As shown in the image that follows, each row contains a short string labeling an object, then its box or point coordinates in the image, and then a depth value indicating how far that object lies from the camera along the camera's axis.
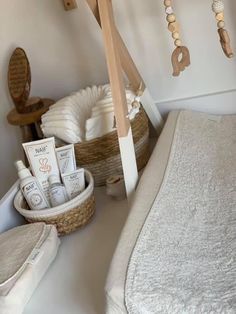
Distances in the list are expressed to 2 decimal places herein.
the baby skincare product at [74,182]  0.92
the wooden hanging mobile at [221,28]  0.79
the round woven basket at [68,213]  0.85
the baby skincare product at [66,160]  0.93
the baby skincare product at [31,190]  0.90
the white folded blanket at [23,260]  0.69
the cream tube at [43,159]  0.91
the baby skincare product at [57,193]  0.89
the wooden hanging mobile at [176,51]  0.81
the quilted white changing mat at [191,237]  0.56
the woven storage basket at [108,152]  0.97
